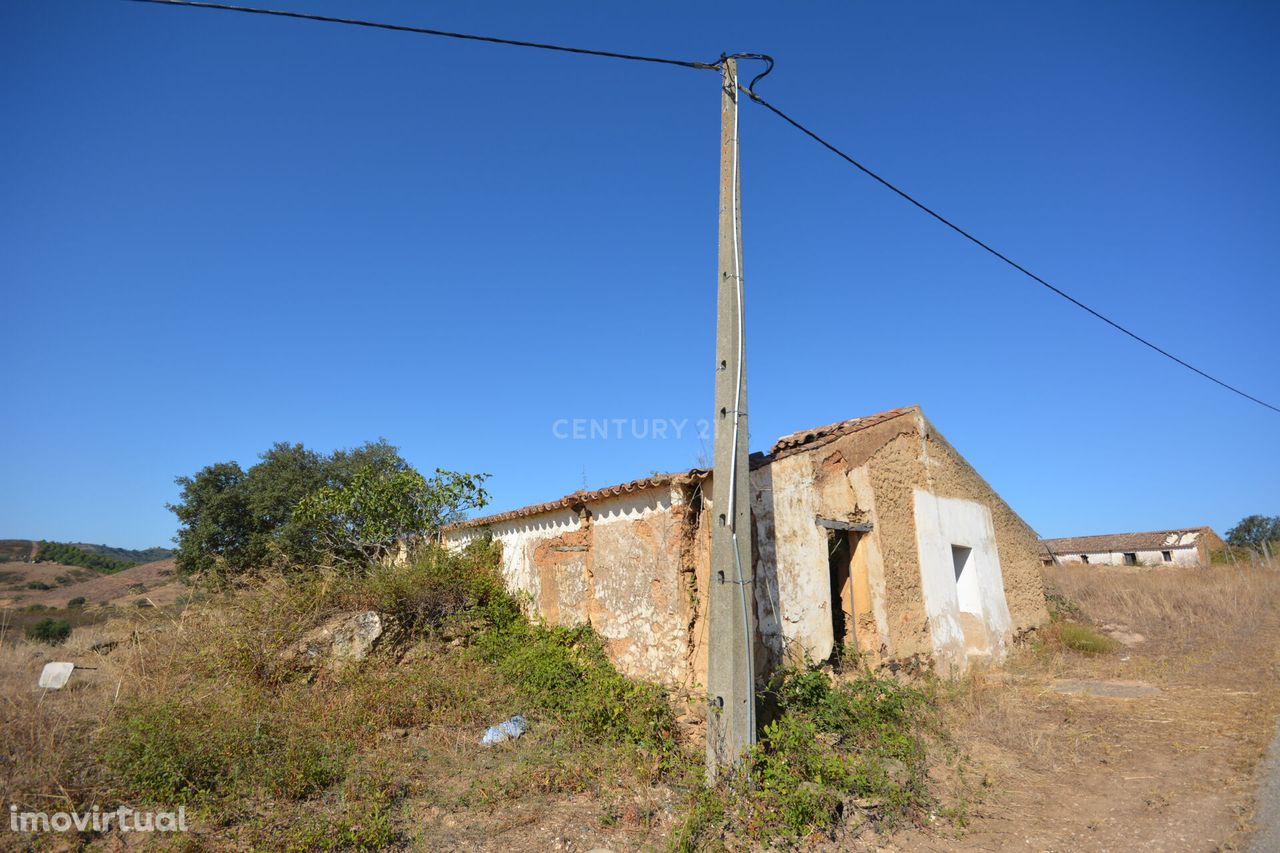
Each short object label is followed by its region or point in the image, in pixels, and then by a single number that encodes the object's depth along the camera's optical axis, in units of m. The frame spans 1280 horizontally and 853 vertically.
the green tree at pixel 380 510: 11.52
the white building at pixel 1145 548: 35.12
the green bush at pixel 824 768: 4.59
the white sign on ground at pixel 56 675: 7.64
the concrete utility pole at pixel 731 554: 4.96
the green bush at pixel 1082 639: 11.12
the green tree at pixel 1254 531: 39.78
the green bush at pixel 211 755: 4.90
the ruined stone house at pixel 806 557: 7.15
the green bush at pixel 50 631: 14.12
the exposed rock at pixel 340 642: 7.74
